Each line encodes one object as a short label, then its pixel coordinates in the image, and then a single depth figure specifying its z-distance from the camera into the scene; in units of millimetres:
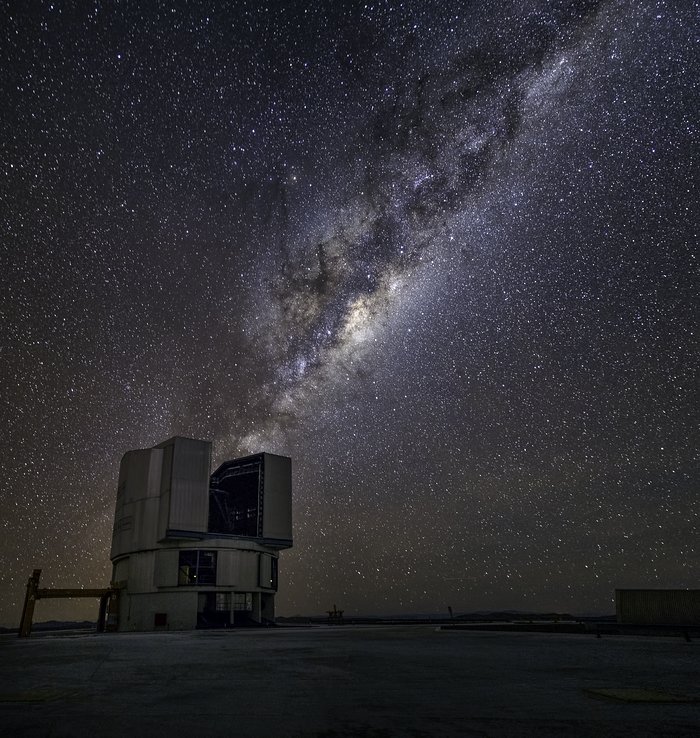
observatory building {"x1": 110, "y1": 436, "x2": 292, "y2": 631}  53469
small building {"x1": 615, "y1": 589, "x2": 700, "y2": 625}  35156
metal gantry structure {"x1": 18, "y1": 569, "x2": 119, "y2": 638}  42875
